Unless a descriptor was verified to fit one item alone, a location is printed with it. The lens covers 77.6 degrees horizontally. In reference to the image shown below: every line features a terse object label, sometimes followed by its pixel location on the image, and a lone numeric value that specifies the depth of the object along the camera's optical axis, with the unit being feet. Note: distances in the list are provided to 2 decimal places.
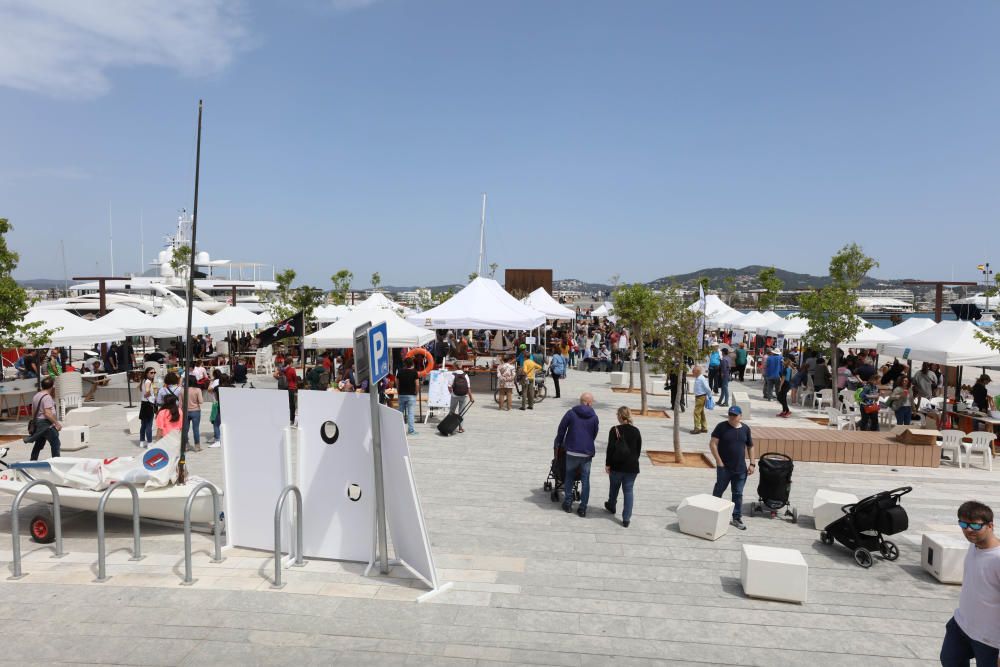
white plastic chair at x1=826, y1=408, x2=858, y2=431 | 43.54
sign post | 17.16
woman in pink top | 27.43
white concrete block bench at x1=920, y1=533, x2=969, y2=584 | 18.54
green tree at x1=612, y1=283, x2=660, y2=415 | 46.65
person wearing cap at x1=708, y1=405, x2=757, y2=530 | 23.21
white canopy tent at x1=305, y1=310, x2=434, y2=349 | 46.83
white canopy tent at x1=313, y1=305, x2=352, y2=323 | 89.46
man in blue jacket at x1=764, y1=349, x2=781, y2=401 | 55.72
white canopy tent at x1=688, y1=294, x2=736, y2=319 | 96.13
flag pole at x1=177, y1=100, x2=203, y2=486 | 20.99
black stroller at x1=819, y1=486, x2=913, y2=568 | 19.95
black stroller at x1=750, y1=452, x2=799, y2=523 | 23.98
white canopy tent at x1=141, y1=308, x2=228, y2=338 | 54.85
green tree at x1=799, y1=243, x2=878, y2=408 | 47.98
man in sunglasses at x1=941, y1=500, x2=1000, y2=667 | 10.98
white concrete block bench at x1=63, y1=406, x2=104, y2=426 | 41.86
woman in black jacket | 22.80
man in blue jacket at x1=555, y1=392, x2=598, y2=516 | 23.77
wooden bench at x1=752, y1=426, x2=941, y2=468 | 34.14
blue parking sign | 17.08
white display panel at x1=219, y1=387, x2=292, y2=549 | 19.52
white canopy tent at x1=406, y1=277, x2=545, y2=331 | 53.57
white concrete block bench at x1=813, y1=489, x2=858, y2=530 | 22.56
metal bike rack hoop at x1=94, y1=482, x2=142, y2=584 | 17.52
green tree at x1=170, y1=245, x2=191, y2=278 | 149.89
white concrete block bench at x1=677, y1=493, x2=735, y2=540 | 21.85
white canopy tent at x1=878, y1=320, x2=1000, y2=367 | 37.14
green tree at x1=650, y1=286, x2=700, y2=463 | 37.93
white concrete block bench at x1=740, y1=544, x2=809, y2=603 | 17.00
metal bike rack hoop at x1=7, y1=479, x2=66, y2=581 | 17.43
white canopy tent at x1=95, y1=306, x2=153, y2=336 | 52.90
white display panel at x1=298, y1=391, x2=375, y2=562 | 18.61
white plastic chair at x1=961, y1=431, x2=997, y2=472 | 34.47
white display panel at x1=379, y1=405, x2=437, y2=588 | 17.04
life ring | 49.77
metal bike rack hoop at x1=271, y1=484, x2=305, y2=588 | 16.76
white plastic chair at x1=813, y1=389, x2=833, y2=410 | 52.60
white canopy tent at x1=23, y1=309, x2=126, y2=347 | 45.73
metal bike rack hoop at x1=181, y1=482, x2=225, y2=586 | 17.49
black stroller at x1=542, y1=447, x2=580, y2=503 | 25.55
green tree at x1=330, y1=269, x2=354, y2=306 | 173.02
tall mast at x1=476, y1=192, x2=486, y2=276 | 141.08
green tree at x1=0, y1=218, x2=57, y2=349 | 38.34
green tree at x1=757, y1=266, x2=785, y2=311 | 134.00
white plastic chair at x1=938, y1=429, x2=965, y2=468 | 34.76
